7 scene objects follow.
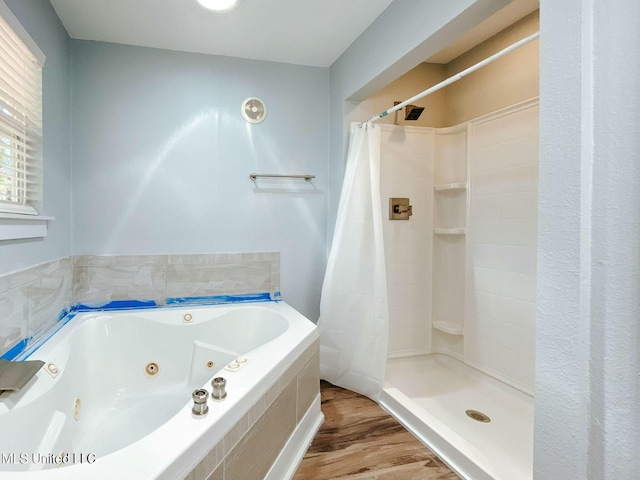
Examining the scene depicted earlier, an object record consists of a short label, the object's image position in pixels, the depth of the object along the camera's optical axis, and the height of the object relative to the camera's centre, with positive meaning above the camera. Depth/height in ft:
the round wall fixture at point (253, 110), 8.03 +2.94
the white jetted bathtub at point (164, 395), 3.01 -2.07
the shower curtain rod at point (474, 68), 4.16 +2.34
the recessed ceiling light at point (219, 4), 5.77 +3.93
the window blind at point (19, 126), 4.66 +1.64
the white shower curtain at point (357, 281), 7.17 -0.98
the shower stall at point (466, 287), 6.04 -1.23
